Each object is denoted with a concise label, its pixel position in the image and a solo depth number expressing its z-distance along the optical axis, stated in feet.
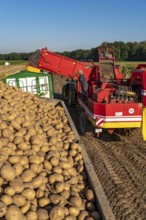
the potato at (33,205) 7.60
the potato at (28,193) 7.80
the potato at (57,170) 9.70
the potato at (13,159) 8.87
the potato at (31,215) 7.16
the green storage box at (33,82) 27.00
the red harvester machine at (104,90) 16.71
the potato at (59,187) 8.66
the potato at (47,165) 9.75
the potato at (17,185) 7.73
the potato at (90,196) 8.78
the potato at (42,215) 7.29
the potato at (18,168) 8.56
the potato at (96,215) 8.02
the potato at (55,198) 8.02
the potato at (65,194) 8.51
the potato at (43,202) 7.94
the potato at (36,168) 9.11
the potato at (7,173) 7.97
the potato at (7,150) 9.11
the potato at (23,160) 9.09
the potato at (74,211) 8.00
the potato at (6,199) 7.09
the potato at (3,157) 8.65
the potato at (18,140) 10.05
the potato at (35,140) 10.60
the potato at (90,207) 8.51
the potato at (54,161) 9.96
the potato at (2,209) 6.68
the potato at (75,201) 8.31
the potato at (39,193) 8.21
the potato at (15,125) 11.32
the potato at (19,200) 7.35
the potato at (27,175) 8.48
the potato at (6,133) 10.07
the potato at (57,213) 7.33
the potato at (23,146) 9.89
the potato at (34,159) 9.43
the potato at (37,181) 8.48
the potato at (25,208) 7.31
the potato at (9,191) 7.43
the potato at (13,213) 6.65
